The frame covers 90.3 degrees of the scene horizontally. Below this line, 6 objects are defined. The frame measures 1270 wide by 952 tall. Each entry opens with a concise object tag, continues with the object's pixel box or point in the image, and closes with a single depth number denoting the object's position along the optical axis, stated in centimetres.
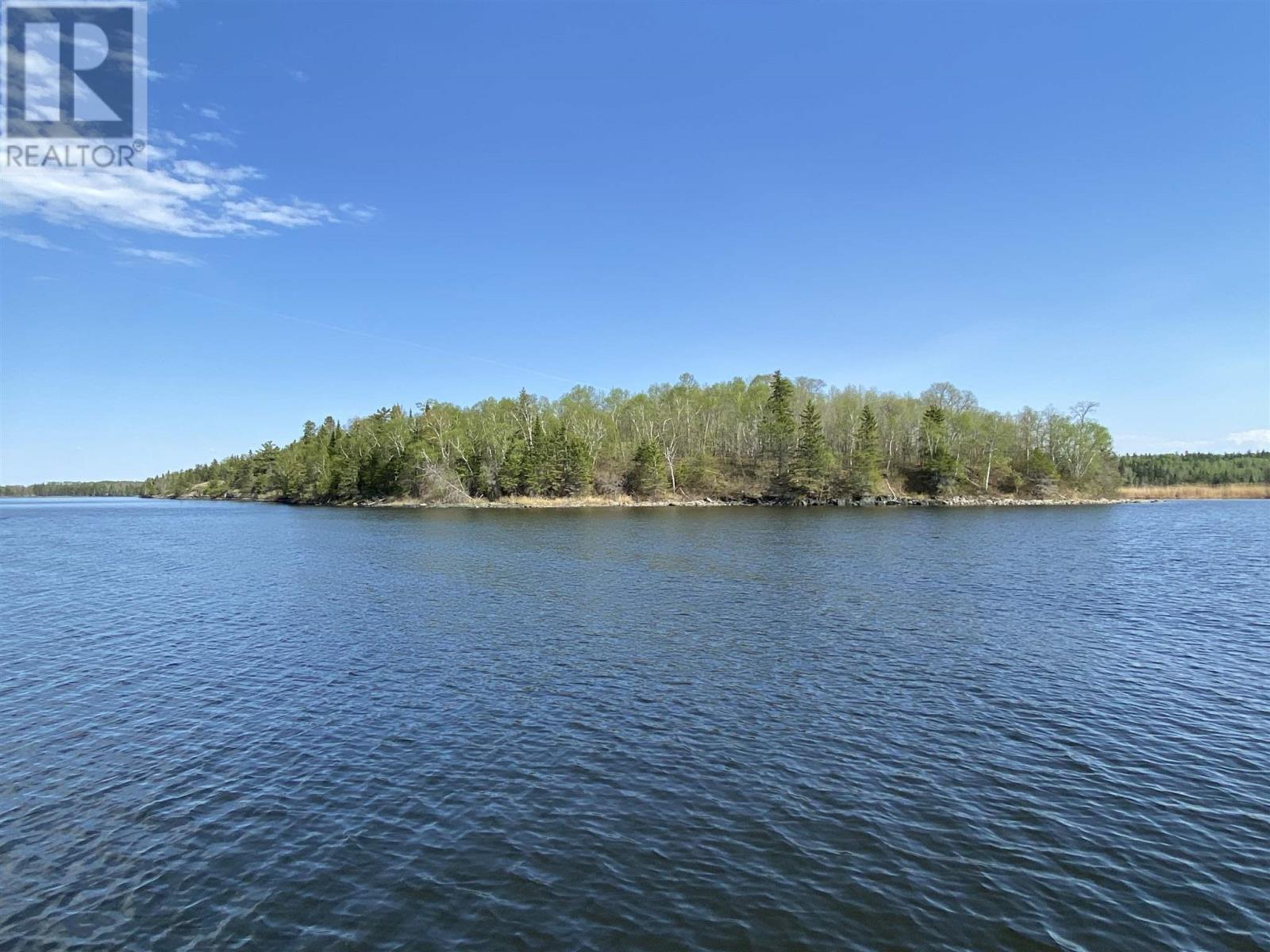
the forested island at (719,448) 13350
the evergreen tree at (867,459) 13275
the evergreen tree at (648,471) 13188
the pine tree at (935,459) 13375
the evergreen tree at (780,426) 13612
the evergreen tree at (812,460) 12962
